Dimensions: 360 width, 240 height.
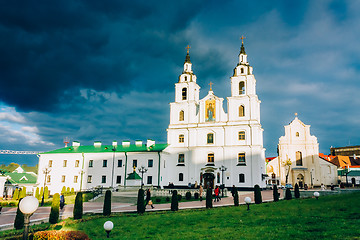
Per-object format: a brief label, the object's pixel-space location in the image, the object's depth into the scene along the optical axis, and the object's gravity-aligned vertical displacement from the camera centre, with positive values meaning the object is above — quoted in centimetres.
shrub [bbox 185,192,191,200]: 3161 -264
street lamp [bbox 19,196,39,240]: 746 -99
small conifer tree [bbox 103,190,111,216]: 1944 -233
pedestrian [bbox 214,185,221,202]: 2717 -198
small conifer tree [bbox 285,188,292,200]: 2485 -187
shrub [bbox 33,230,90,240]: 920 -215
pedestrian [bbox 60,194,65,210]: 2473 -284
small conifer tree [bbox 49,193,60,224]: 1695 -260
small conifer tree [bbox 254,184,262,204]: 2278 -174
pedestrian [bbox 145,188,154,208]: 2476 -240
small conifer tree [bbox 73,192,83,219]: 1808 -241
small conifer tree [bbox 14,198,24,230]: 1544 -281
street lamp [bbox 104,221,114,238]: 1195 -238
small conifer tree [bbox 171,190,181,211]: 2069 -227
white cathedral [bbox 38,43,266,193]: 4372 +331
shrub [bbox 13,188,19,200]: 3800 -340
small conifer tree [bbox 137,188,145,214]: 2023 -226
